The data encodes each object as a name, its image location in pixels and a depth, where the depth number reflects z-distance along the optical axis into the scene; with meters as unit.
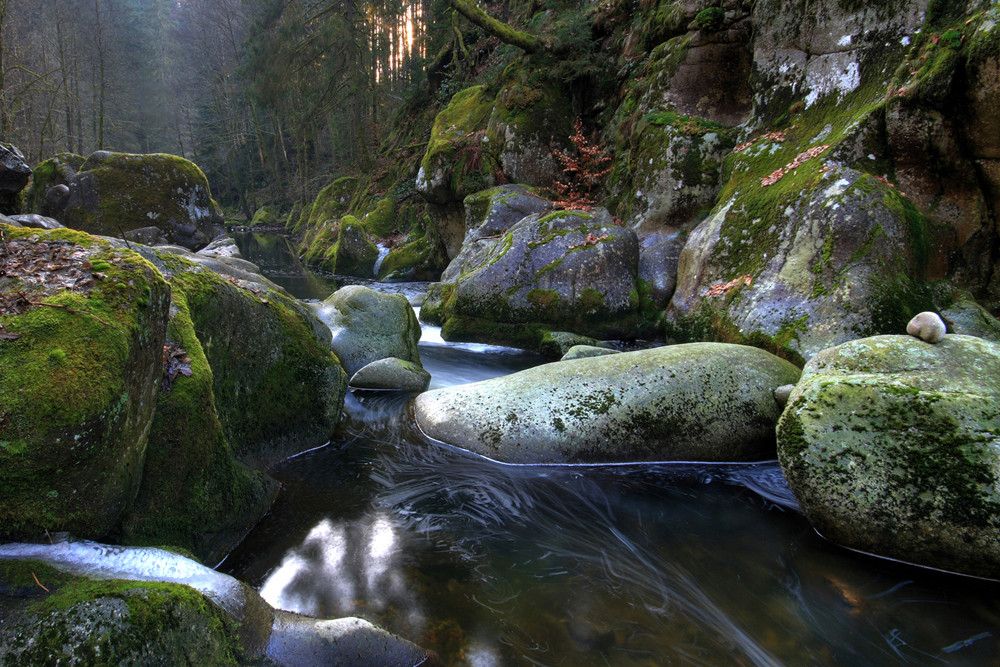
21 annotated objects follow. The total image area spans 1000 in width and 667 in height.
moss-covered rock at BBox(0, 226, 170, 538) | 2.12
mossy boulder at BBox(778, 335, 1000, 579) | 3.24
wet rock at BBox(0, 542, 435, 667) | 1.86
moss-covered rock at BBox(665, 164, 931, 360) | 5.76
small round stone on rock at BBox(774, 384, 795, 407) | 4.84
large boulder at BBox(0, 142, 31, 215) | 10.12
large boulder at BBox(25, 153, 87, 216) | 12.88
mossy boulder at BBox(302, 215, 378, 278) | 17.83
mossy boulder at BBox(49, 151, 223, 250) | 13.01
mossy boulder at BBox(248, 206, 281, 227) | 40.91
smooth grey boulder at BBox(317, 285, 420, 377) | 7.21
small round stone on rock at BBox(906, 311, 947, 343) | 4.00
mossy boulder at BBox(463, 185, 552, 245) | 11.77
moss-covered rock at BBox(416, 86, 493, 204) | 14.36
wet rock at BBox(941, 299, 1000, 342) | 5.64
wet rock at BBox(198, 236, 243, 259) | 13.24
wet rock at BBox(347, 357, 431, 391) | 6.79
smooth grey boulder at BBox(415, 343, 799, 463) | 4.89
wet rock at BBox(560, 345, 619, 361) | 6.79
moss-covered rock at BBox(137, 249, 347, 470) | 4.04
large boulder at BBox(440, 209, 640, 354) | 8.54
